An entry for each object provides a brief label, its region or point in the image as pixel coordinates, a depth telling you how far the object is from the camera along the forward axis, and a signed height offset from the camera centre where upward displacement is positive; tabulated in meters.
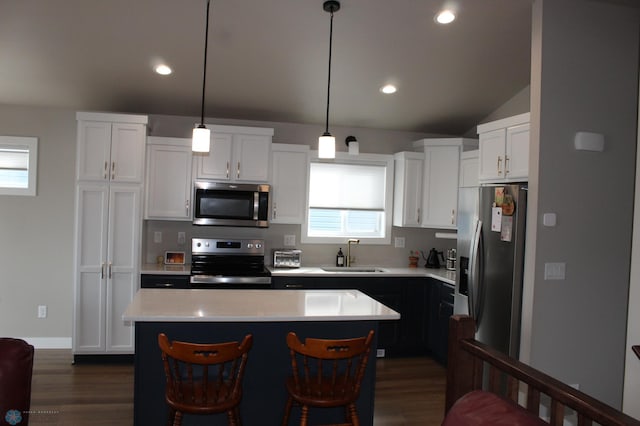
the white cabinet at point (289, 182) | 4.69 +0.22
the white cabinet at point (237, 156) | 4.52 +0.46
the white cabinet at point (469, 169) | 4.53 +0.43
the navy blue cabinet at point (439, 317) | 4.29 -1.06
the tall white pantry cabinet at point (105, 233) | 4.15 -0.34
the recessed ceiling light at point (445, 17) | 3.24 +1.40
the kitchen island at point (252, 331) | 2.49 -0.75
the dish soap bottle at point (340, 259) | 5.05 -0.60
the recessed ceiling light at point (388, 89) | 4.29 +1.14
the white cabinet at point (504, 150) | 3.59 +0.52
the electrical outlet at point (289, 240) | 5.02 -0.41
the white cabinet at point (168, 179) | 4.46 +0.19
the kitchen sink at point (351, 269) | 4.83 -0.69
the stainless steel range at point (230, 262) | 4.23 -0.63
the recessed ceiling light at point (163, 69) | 3.88 +1.12
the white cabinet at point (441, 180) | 4.81 +0.31
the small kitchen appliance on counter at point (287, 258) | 4.75 -0.58
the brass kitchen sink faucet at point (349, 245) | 5.03 -0.44
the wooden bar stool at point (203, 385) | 2.09 -0.91
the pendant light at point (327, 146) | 2.87 +0.37
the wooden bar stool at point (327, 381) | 2.21 -0.93
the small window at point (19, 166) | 4.52 +0.27
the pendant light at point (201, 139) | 2.65 +0.36
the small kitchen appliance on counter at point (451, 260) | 5.07 -0.56
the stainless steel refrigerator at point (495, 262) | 3.13 -0.38
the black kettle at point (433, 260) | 5.22 -0.59
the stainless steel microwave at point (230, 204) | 4.47 -0.03
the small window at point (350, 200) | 5.07 +0.06
